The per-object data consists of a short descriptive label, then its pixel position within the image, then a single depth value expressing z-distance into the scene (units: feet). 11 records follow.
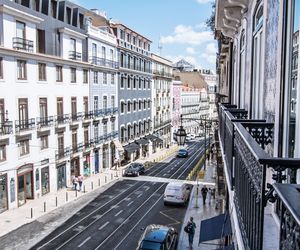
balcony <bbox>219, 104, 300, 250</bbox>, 6.58
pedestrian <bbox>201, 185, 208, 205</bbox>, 91.09
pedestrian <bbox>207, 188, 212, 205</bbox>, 94.43
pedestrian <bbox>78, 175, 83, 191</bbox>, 105.40
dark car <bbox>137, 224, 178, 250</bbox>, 52.54
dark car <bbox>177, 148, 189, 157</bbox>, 180.24
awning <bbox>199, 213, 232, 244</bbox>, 45.50
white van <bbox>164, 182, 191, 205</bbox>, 88.28
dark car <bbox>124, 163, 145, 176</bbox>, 127.85
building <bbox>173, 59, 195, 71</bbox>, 430.94
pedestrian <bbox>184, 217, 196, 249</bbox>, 62.44
